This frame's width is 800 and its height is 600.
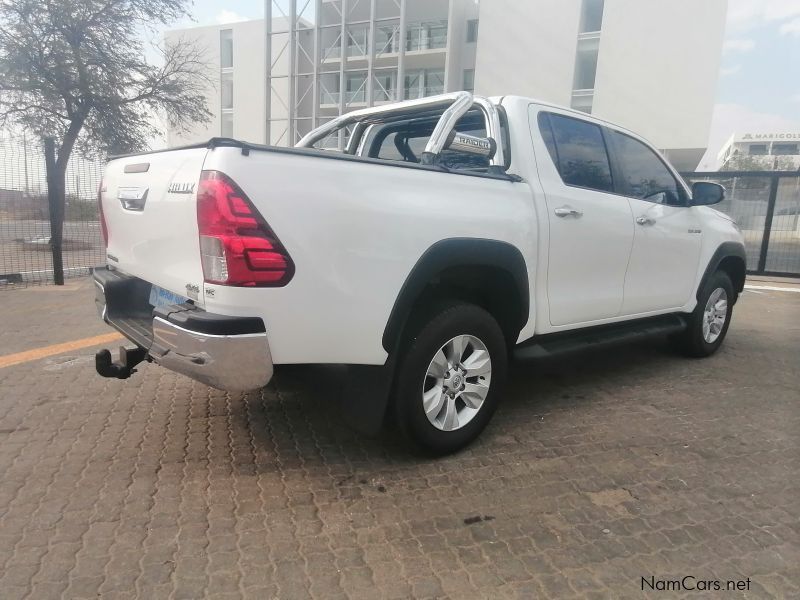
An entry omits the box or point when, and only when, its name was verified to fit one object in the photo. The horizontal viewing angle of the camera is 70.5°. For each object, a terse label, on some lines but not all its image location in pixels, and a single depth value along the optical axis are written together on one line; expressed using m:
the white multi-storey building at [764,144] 74.62
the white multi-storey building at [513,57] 24.64
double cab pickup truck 2.26
